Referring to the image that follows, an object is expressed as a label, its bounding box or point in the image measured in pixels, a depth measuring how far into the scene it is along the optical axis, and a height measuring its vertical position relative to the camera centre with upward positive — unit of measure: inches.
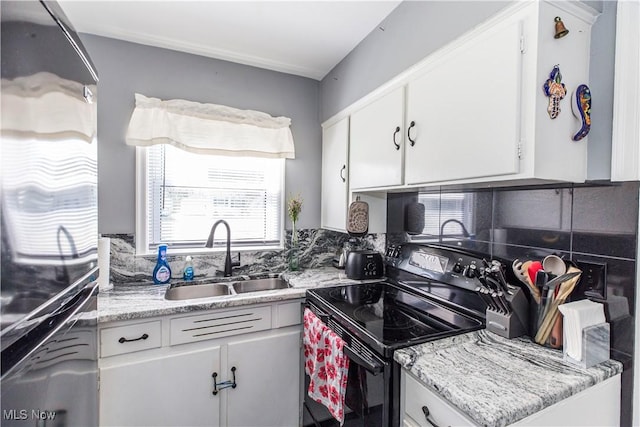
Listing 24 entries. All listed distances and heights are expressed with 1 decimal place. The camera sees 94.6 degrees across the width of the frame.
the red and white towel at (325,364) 50.7 -29.6
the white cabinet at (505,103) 38.0 +16.0
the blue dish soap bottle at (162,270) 76.7 -16.8
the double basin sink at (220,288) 76.8 -22.4
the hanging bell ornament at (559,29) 38.0 +23.7
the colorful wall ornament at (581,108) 39.9 +14.2
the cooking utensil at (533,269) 44.4 -8.7
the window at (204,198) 80.5 +2.6
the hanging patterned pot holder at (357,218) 77.5 -2.4
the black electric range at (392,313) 42.8 -19.7
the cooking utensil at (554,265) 43.0 -7.8
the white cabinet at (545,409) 33.1 -23.8
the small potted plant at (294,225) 91.7 -5.5
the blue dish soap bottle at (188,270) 80.7 -17.7
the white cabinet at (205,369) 57.0 -34.6
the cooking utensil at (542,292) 42.3 -11.5
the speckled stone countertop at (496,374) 30.8 -19.8
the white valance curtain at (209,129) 76.9 +21.9
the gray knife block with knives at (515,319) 44.4 -16.3
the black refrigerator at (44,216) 21.3 -1.1
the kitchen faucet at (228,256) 83.1 -14.1
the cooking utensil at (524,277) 44.2 -10.0
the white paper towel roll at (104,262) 66.9 -13.3
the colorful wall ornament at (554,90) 38.1 +15.9
